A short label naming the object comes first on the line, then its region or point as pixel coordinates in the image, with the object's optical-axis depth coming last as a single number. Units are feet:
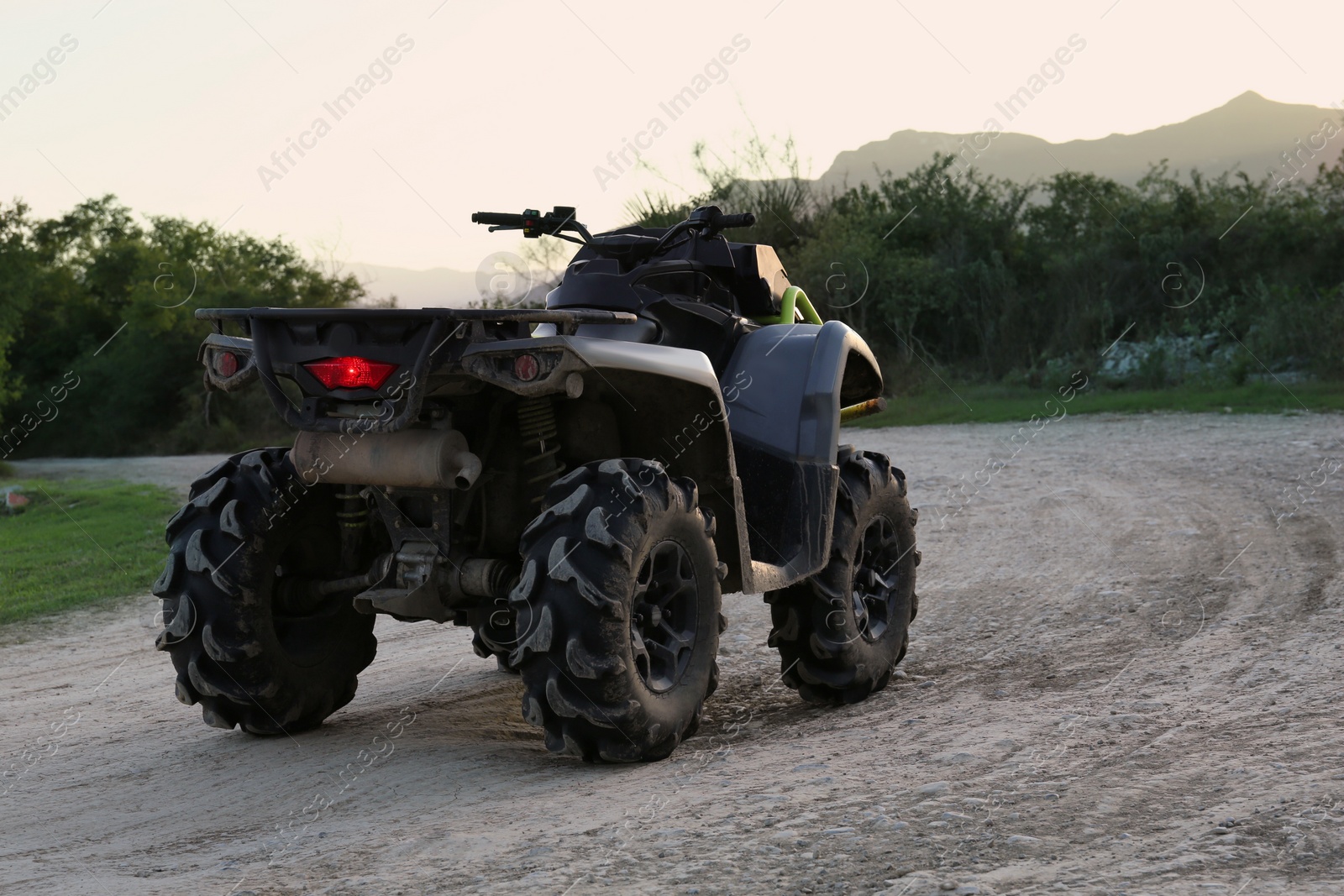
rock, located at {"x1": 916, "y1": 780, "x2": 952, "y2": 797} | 25.93
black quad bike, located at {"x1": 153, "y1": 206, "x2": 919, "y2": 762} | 28.78
